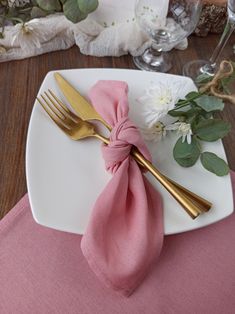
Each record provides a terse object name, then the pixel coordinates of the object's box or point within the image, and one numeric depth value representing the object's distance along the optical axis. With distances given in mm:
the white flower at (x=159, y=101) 318
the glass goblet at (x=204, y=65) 459
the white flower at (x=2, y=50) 409
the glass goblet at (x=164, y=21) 444
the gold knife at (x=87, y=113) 295
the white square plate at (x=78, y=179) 280
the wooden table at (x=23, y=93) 329
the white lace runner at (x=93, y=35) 423
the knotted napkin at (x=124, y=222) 261
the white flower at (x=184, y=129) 325
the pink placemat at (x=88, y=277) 273
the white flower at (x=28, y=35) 402
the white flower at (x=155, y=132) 335
